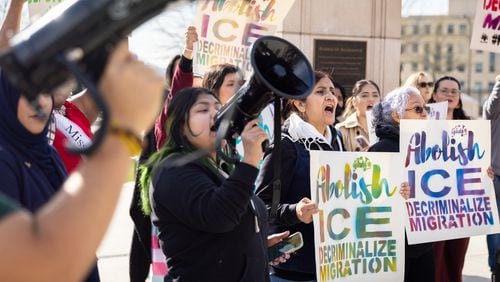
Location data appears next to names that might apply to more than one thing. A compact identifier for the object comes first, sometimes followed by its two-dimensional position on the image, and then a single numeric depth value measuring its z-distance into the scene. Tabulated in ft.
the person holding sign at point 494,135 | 21.94
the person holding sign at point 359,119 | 20.40
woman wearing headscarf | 7.20
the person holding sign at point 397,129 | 15.17
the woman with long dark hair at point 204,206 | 8.95
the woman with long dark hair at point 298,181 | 12.26
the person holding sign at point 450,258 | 17.42
